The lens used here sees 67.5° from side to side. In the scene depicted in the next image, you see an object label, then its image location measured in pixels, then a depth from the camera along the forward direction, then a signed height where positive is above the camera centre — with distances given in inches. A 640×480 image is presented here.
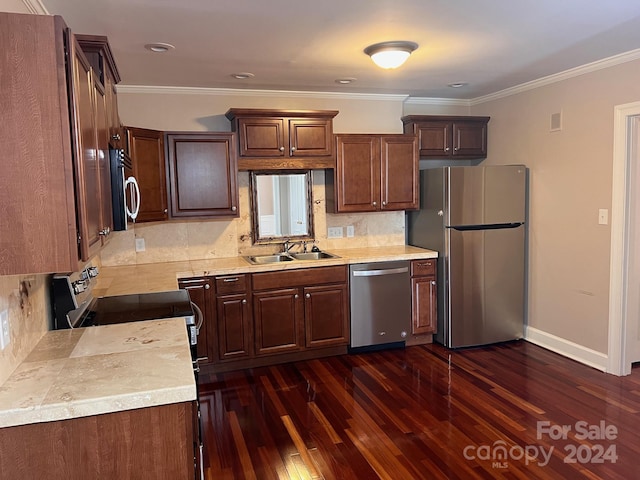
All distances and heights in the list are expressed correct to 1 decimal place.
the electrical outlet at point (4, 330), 62.9 -16.1
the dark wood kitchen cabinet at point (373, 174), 171.5 +9.4
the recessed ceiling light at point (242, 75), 145.7 +39.4
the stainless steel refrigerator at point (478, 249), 165.5 -18.1
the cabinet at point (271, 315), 150.5 -36.8
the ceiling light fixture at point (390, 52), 118.6 +36.8
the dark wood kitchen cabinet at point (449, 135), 184.4 +24.7
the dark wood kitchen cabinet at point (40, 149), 54.8 +7.0
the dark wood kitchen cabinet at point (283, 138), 158.4 +21.8
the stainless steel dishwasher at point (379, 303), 164.9 -36.1
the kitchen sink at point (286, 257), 170.6 -19.8
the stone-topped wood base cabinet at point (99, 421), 55.5 -25.5
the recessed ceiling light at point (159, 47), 114.7 +38.5
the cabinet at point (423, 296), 171.8 -35.2
